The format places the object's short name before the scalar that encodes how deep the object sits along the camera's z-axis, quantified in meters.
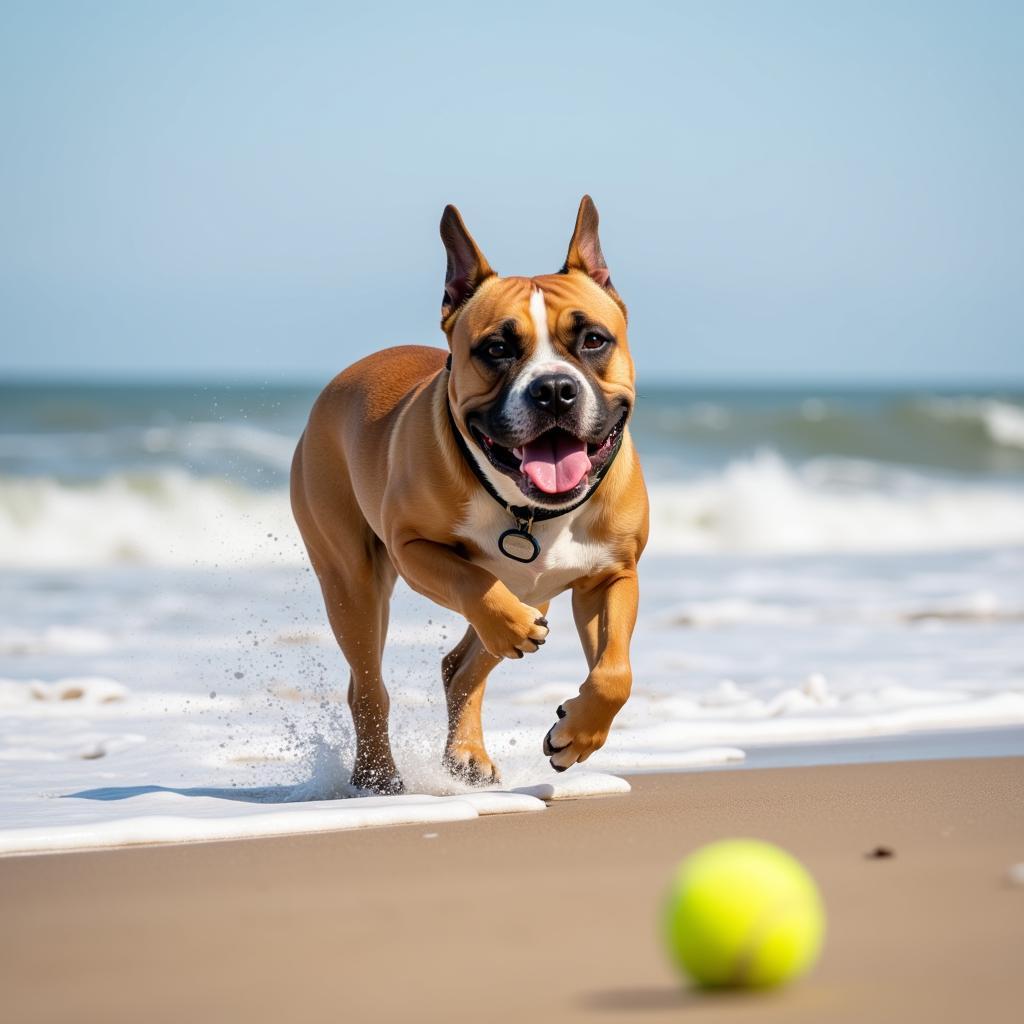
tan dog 4.67
